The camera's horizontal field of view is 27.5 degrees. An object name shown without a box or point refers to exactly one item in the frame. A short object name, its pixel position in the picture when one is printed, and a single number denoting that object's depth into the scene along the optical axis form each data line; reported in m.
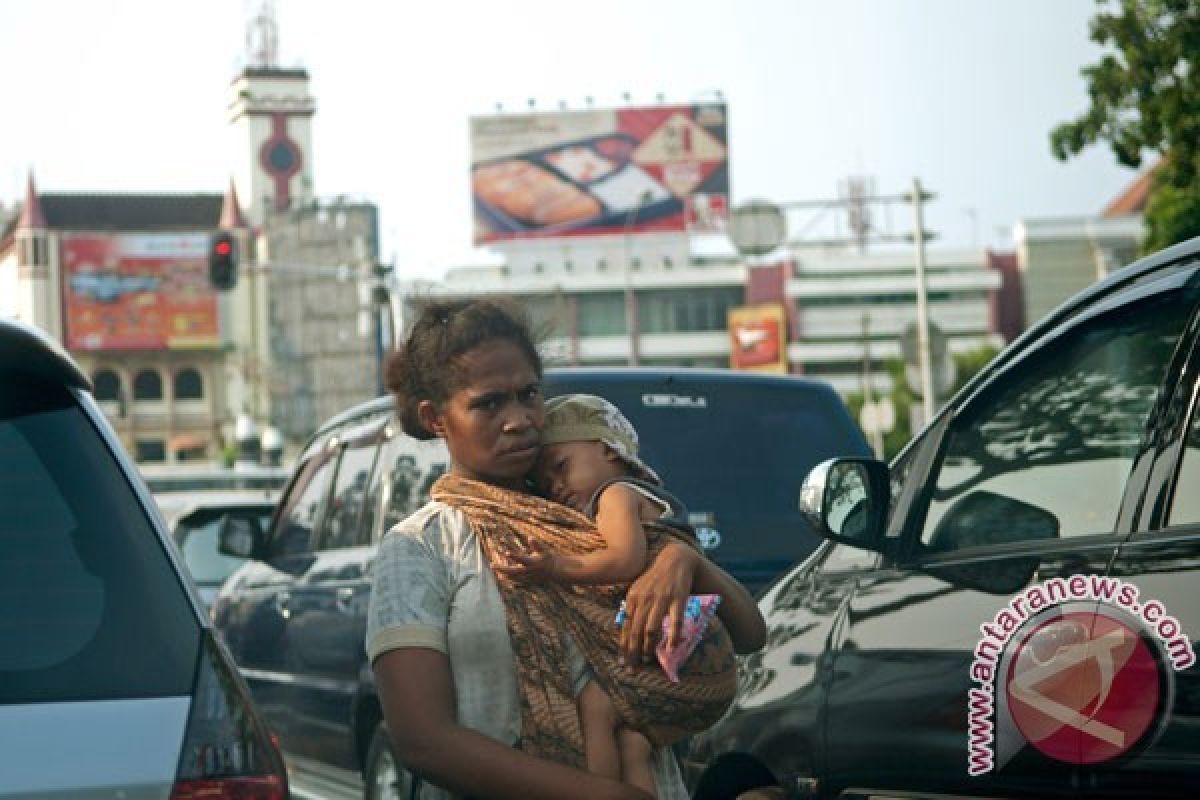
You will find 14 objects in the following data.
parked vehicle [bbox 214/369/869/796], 8.07
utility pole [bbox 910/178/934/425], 31.20
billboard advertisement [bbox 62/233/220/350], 146.75
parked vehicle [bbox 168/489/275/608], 16.50
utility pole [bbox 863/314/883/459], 40.88
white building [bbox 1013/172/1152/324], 137.75
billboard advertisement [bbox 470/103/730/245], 127.00
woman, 3.38
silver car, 3.13
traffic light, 40.28
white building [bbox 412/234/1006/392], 141.75
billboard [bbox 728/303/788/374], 141.38
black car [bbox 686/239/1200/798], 3.55
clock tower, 169.62
